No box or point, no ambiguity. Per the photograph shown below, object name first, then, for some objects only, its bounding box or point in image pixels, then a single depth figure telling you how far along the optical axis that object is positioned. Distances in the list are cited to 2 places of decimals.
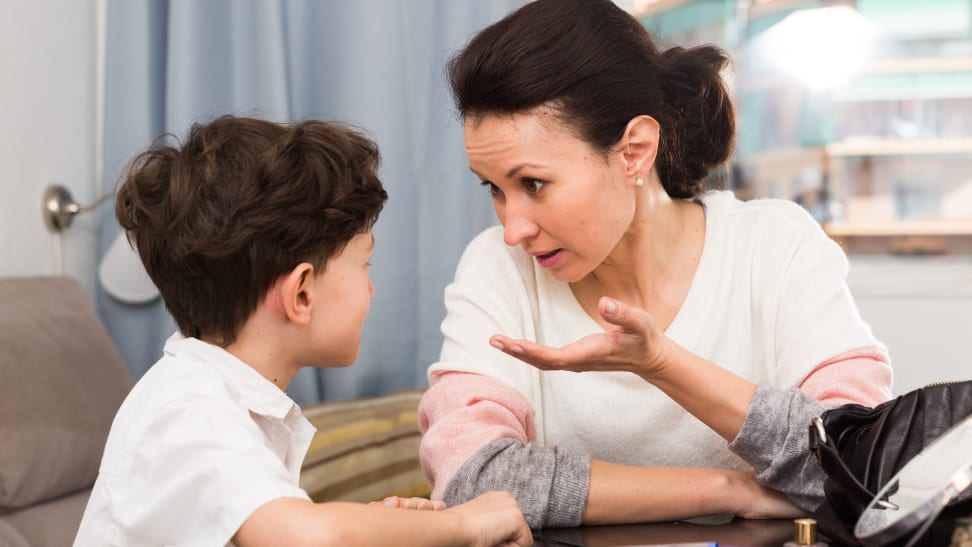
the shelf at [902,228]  2.56
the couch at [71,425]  1.65
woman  1.09
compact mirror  0.75
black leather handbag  0.89
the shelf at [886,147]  2.55
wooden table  0.97
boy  0.86
